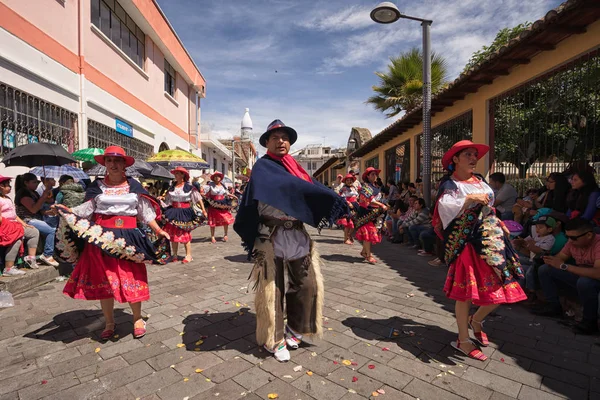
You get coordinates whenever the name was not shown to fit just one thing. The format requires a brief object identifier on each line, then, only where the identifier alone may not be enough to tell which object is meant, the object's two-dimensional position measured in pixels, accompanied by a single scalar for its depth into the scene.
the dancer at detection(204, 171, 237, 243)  9.45
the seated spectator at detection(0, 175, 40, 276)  5.33
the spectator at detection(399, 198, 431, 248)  8.44
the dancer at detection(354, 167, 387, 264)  6.88
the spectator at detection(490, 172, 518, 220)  6.65
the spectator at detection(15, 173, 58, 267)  6.04
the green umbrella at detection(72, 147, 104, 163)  8.09
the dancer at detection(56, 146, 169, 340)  3.36
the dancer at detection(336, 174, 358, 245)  7.62
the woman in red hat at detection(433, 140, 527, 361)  3.03
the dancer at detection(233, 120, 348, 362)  2.97
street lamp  7.61
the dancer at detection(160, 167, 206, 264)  6.98
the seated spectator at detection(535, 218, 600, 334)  3.67
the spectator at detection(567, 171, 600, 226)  4.50
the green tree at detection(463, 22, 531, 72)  15.03
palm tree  15.30
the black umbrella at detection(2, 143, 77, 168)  5.62
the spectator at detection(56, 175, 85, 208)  6.21
